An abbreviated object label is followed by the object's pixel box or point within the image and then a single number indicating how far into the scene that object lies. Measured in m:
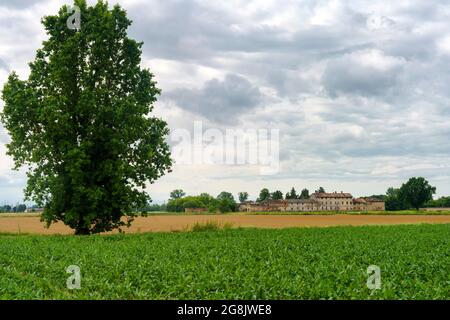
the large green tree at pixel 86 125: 36.47
